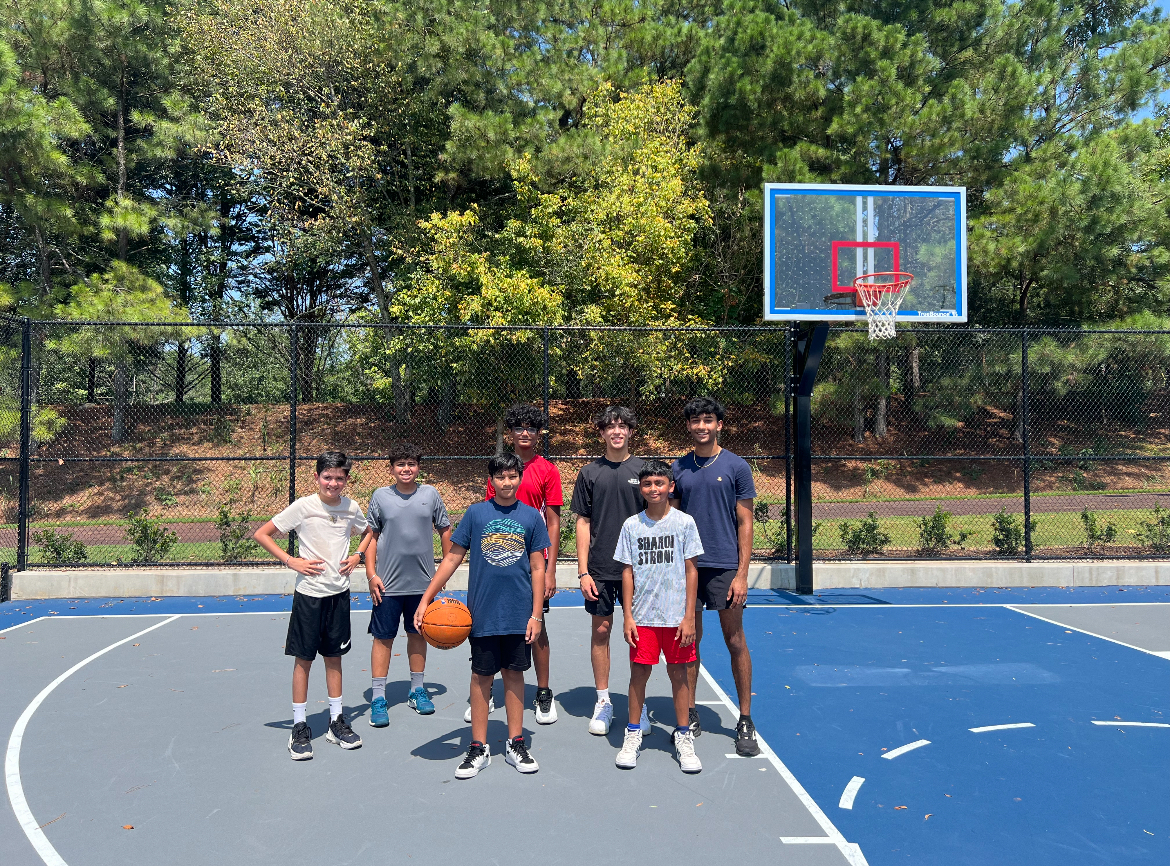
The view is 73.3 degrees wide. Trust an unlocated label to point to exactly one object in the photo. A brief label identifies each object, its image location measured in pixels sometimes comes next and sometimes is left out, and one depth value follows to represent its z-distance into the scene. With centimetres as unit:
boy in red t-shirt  517
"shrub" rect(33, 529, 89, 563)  1020
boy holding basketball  433
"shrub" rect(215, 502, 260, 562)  1057
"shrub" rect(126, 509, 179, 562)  1054
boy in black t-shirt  505
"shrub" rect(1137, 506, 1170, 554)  1105
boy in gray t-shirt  526
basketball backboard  930
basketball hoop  929
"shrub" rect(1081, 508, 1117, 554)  1141
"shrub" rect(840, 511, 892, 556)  1155
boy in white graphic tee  452
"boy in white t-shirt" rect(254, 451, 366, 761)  472
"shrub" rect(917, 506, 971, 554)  1144
